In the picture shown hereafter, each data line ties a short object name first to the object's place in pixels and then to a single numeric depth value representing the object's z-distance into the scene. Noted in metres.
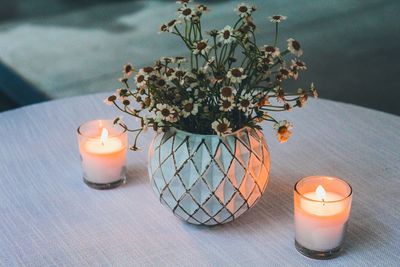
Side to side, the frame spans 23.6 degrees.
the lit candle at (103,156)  1.15
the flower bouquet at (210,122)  1.00
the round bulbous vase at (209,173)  1.03
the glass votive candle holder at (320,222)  1.01
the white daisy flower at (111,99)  1.04
